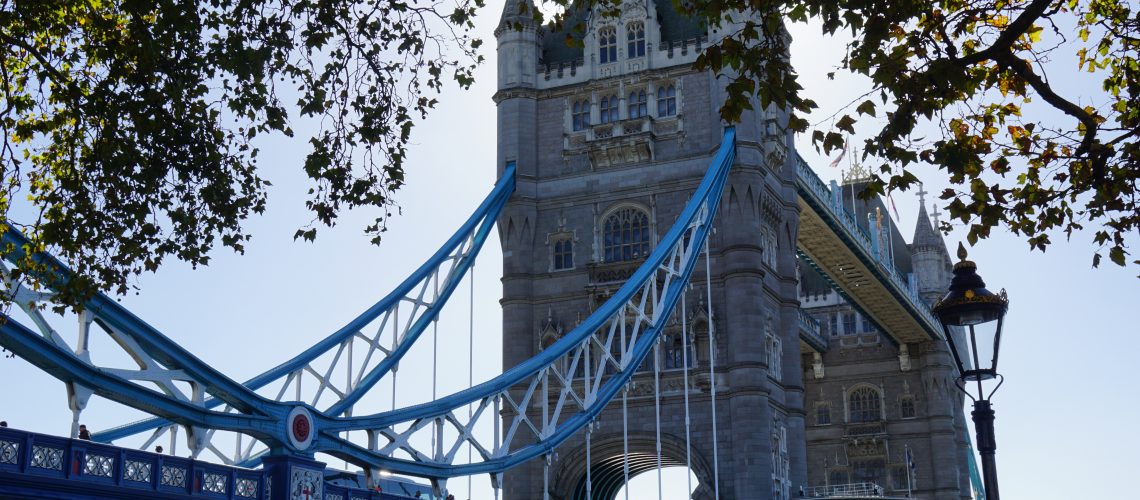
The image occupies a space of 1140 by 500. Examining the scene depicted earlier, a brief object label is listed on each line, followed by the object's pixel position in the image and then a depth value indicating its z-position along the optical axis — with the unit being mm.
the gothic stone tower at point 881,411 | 65125
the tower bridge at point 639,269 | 38188
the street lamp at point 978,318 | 12047
